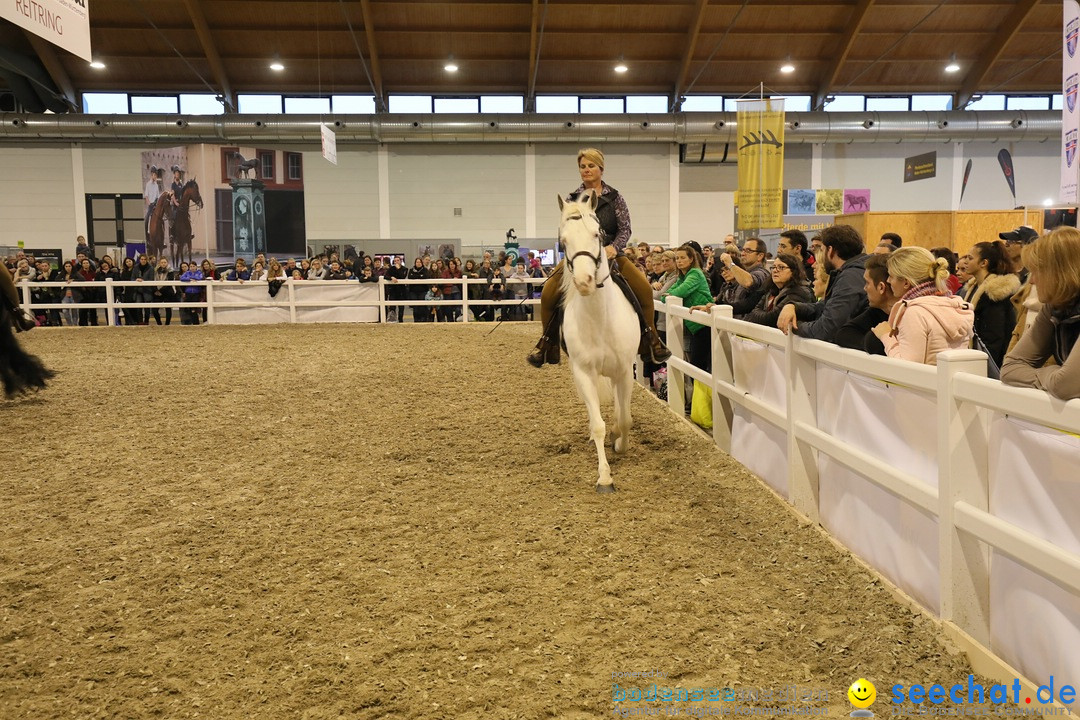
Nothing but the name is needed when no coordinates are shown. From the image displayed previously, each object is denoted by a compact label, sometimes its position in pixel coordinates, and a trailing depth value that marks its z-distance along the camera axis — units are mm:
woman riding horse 6387
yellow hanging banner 16281
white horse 5289
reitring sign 6152
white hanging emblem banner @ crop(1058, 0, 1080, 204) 7121
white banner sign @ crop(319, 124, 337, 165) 17844
